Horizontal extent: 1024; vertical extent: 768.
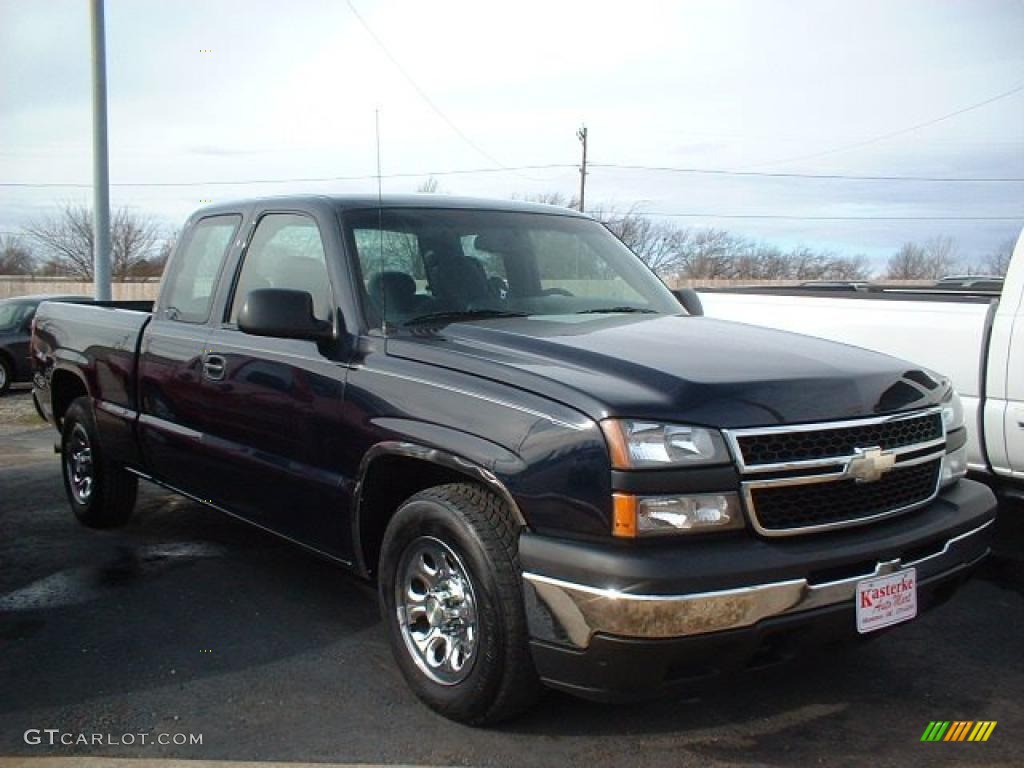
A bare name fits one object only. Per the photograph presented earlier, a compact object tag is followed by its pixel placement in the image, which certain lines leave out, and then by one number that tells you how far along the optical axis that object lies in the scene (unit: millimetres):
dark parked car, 13711
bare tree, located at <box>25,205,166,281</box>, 54500
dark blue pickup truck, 2766
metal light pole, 10930
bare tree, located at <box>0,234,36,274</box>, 61188
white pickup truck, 4906
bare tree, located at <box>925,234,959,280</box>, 43184
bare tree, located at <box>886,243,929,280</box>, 45750
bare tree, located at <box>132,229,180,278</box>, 51622
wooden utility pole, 47059
